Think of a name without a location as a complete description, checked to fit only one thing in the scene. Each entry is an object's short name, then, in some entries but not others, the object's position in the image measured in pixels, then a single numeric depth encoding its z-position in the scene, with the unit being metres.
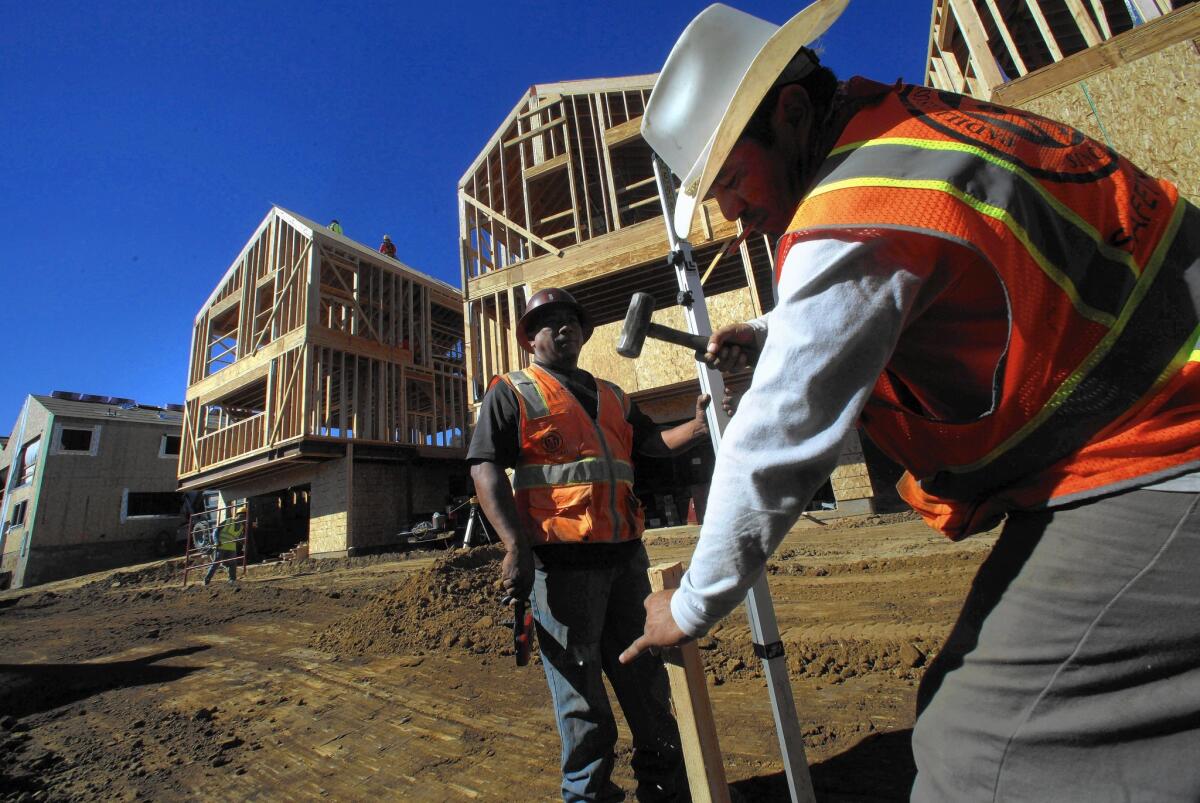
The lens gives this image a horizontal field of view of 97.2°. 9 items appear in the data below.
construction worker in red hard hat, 1.88
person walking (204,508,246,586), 11.66
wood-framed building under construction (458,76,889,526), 10.43
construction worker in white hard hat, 0.71
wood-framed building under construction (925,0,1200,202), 5.90
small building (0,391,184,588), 21.72
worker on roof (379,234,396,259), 21.09
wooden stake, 1.52
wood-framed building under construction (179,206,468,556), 14.58
